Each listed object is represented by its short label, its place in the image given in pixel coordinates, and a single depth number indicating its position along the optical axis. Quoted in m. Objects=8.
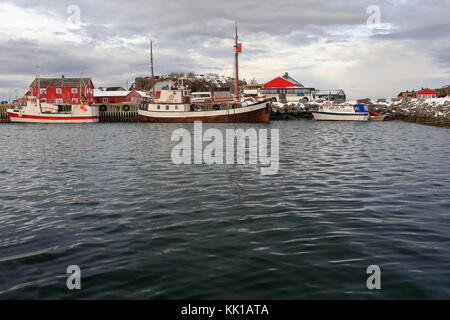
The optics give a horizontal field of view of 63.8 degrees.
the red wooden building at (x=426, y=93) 102.20
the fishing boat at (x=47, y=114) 55.19
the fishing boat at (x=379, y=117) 57.76
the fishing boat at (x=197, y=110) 49.88
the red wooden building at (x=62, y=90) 72.31
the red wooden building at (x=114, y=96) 81.69
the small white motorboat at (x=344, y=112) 55.25
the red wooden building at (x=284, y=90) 82.27
